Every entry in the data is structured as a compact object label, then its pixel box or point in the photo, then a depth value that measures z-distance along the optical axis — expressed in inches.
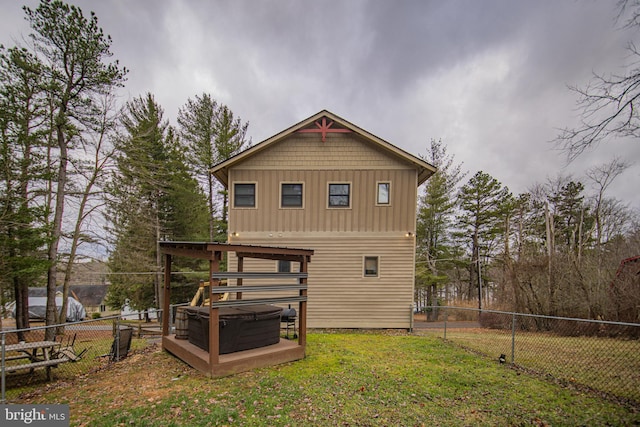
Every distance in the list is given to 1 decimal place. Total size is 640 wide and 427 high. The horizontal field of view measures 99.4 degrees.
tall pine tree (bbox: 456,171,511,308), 815.1
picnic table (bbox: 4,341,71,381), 203.2
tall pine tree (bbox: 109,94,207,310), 614.2
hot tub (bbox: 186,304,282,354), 207.6
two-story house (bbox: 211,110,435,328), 382.6
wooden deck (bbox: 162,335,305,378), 191.6
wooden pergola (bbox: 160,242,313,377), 188.5
